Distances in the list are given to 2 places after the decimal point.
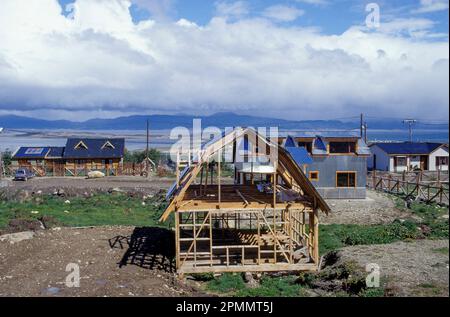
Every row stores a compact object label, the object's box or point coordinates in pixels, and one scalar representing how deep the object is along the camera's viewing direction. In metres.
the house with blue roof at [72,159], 53.94
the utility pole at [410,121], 83.65
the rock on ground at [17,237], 20.95
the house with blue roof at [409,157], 56.06
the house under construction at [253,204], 17.16
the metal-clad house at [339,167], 34.38
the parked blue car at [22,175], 46.69
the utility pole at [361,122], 52.40
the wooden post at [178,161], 17.33
